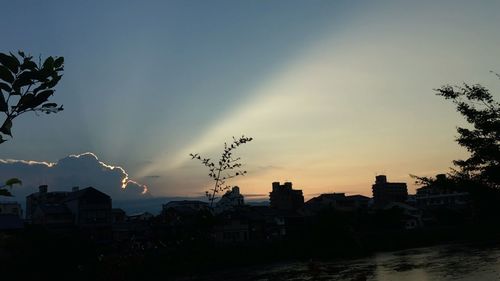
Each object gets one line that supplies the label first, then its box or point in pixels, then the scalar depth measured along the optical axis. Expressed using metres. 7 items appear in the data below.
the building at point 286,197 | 90.12
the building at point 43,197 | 72.46
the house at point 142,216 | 82.23
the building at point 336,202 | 83.89
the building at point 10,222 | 45.20
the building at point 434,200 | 98.84
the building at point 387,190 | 118.19
